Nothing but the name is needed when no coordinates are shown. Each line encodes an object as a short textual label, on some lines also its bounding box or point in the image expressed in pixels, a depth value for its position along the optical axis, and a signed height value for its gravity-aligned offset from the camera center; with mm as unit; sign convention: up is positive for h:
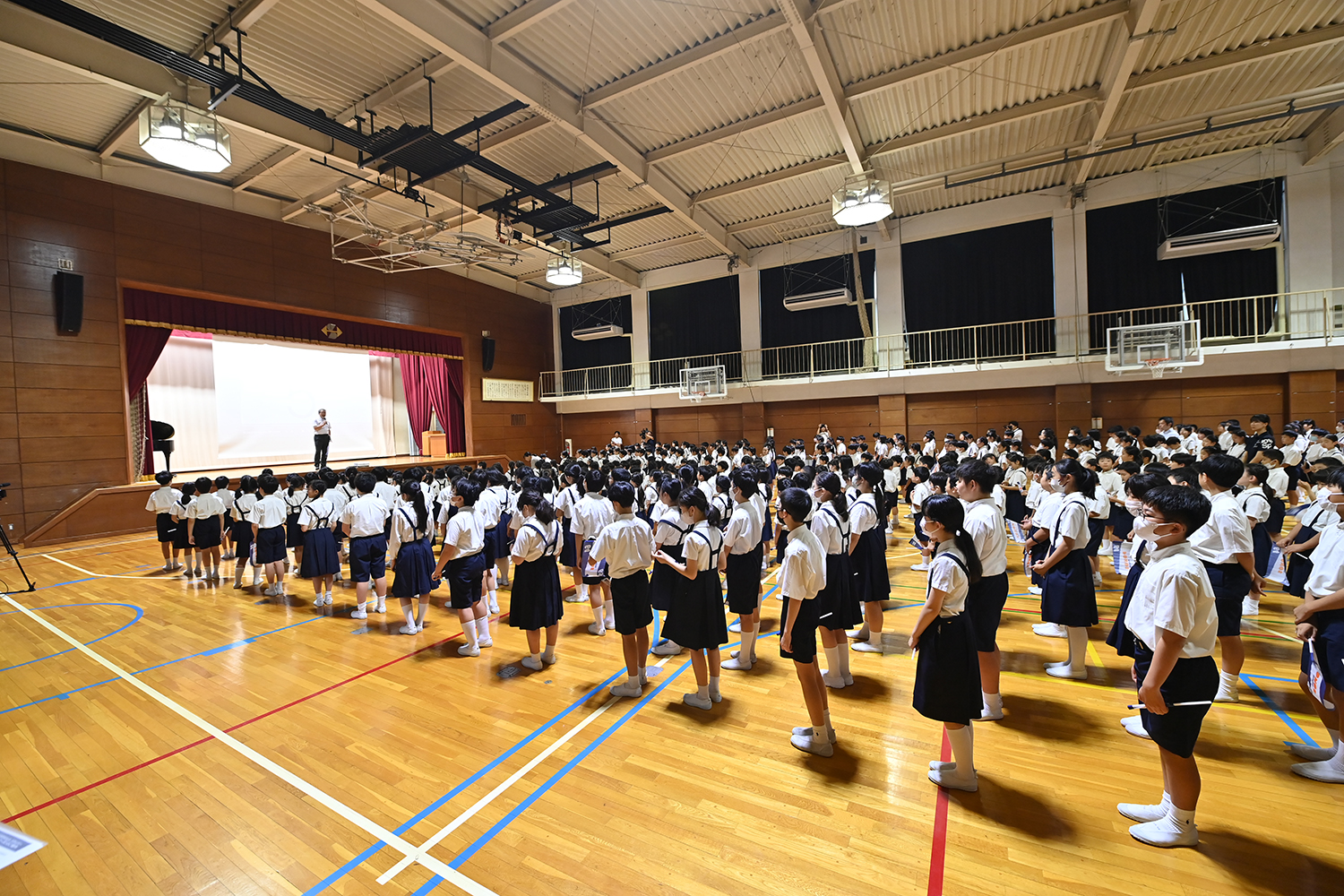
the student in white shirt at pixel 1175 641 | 2168 -903
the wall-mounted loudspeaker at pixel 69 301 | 9930 +3011
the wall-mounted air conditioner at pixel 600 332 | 18703 +3925
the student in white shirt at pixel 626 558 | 3764 -816
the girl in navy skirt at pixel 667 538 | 4168 -767
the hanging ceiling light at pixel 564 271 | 10312 +3383
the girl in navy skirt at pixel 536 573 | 4137 -1033
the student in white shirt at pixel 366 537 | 5523 -882
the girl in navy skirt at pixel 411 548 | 5117 -954
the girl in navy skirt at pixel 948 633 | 2541 -981
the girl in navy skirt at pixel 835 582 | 3718 -1031
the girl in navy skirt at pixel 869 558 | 4383 -1053
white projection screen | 13320 +1585
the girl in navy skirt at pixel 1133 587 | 2567 -1069
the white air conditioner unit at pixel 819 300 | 14977 +3907
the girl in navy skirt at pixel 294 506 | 6688 -650
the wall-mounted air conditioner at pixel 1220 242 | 10797 +3780
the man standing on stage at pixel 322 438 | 14258 +420
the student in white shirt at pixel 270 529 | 6352 -881
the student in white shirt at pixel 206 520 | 7191 -841
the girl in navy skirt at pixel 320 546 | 6168 -1065
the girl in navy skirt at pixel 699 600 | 3612 -1093
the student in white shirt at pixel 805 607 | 2945 -961
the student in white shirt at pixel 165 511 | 7727 -757
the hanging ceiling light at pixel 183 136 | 6004 +3684
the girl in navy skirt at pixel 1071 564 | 3582 -948
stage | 9859 -1082
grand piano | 11836 +511
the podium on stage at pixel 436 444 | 16969 +178
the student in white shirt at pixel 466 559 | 4488 -957
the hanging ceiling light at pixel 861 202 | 7883 +3470
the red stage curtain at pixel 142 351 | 11102 +2273
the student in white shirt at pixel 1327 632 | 2516 -1020
